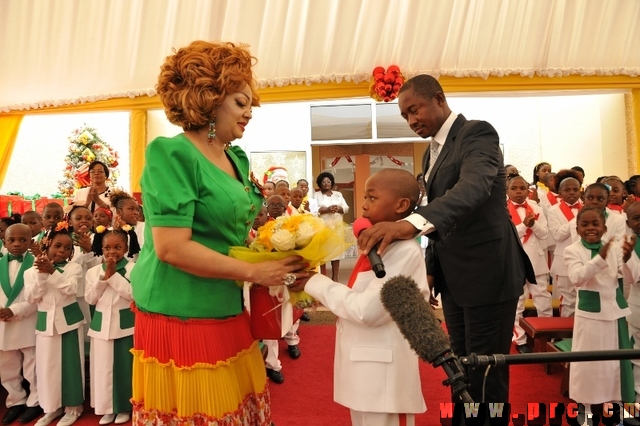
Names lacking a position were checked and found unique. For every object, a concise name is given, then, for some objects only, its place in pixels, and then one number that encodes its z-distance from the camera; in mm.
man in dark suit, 2262
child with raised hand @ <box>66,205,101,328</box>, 4254
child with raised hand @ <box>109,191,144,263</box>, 4289
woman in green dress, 1542
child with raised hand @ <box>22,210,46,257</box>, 4492
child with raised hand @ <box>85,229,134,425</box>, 3604
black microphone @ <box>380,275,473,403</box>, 1062
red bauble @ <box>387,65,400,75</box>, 7211
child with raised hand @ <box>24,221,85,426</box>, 3613
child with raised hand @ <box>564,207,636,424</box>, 3305
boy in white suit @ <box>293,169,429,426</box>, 1906
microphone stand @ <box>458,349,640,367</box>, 1155
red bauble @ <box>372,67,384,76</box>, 7285
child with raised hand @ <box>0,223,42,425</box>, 3744
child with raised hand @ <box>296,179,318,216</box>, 8602
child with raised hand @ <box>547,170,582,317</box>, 5594
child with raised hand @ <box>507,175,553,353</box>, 5516
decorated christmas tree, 7900
